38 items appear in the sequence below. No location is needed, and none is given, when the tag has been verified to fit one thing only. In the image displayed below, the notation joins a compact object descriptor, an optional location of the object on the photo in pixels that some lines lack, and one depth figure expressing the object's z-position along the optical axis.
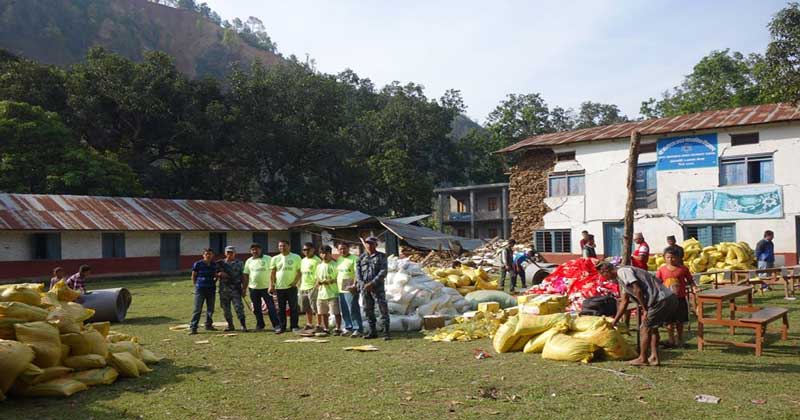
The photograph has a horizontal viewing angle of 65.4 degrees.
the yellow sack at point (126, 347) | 7.74
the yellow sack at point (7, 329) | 6.64
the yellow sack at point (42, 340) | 6.55
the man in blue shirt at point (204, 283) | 10.98
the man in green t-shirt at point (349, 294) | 10.47
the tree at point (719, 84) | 40.53
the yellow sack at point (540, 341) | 8.26
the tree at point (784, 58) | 17.30
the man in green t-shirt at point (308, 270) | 10.95
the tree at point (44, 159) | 29.02
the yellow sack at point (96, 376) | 6.87
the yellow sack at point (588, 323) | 8.00
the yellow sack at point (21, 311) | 6.76
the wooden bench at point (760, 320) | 7.69
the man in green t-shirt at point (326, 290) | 10.59
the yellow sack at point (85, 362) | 6.96
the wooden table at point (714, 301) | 8.15
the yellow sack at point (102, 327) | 7.89
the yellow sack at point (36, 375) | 6.31
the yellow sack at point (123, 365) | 7.36
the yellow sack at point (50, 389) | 6.39
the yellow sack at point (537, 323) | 8.54
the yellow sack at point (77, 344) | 7.02
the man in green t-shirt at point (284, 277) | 10.79
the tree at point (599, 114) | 66.19
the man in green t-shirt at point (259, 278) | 10.98
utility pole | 11.11
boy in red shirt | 8.41
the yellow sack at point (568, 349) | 7.67
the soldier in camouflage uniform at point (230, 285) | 11.21
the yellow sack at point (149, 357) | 8.18
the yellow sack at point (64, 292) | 9.82
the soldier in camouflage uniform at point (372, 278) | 9.97
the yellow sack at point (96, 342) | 7.17
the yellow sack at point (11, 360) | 6.06
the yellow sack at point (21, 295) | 7.44
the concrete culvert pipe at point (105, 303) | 12.20
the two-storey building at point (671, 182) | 22.05
